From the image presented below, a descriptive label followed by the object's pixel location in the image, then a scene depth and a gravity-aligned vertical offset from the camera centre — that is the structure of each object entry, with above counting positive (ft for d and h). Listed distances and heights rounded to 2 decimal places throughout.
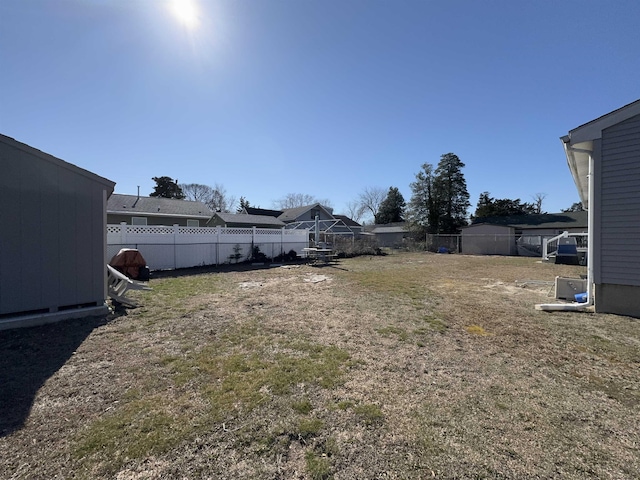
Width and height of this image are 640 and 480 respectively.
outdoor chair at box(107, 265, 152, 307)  18.99 -3.75
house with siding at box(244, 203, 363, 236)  102.22 +7.97
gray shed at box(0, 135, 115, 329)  13.97 -0.17
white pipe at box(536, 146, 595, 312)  18.19 -3.38
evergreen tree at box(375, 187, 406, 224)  152.56 +15.20
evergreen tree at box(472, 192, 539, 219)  123.54 +12.32
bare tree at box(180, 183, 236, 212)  158.10 +22.62
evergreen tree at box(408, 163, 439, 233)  103.14 +11.54
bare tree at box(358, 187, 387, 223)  176.76 +19.52
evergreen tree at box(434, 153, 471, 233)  102.27 +14.82
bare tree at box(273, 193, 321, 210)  192.05 +23.20
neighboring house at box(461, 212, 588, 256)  77.61 +0.40
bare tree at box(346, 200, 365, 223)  182.70 +13.75
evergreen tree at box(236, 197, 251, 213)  155.09 +17.82
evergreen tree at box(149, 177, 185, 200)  117.70 +20.26
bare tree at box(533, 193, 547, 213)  142.83 +14.80
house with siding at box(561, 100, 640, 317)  16.83 +1.67
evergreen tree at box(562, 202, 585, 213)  146.28 +14.31
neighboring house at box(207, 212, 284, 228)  70.88 +3.74
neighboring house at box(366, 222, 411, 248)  118.62 +0.71
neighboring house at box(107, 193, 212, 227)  60.70 +5.68
